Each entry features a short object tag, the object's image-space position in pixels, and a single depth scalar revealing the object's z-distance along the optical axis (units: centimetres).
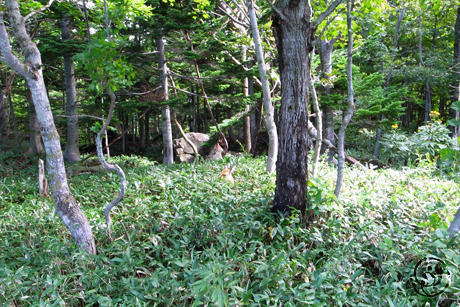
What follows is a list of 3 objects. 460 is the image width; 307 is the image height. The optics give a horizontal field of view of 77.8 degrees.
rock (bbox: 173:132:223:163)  1021
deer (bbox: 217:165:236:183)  479
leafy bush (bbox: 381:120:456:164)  689
